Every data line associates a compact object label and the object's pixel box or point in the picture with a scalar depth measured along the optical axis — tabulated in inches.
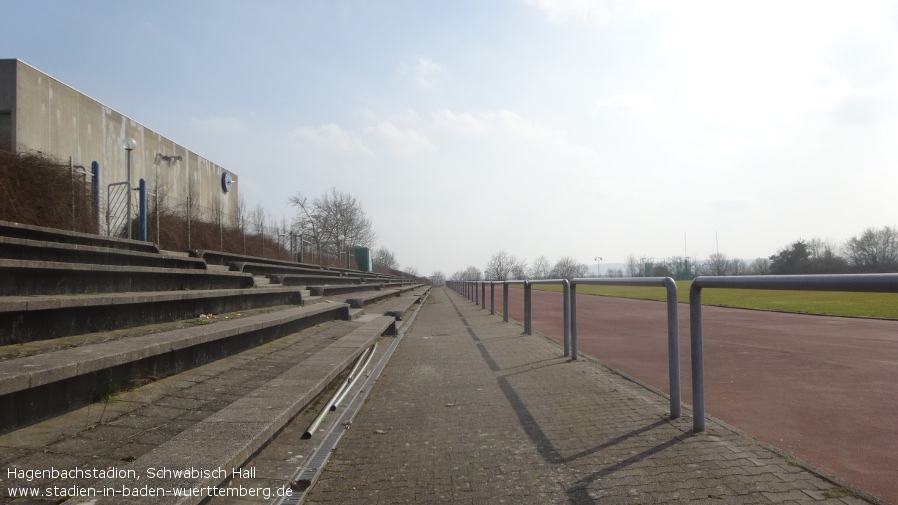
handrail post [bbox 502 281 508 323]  574.7
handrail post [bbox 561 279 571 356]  306.1
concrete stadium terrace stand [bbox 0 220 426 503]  121.3
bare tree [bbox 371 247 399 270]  3297.2
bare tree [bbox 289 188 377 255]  2132.1
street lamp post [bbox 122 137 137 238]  526.6
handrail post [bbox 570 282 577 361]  292.4
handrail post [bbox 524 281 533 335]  438.3
